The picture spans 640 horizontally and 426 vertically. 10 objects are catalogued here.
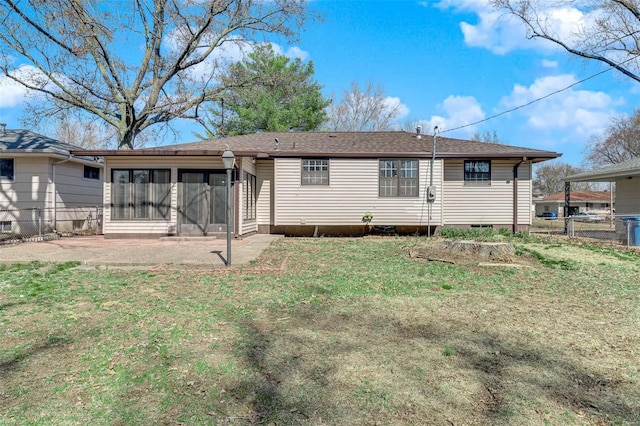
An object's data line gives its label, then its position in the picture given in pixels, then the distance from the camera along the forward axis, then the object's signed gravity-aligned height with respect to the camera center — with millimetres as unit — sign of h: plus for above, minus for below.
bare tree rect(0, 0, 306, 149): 15031 +5505
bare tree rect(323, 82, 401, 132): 32656 +8111
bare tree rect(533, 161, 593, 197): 65862 +5456
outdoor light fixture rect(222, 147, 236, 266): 7150 +690
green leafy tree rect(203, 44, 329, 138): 23250 +6456
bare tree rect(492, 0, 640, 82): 16859 +7876
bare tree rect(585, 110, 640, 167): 37938 +6874
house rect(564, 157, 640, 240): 14891 +1326
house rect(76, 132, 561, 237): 11703 +719
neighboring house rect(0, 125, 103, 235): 13238 +699
